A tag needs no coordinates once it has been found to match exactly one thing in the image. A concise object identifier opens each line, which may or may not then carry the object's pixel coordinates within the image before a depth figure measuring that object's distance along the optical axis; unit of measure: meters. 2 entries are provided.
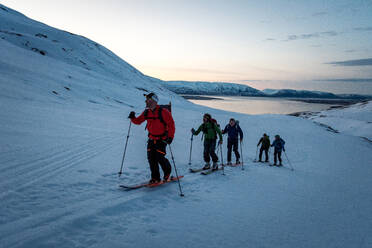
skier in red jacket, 5.58
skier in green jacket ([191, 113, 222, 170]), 8.65
